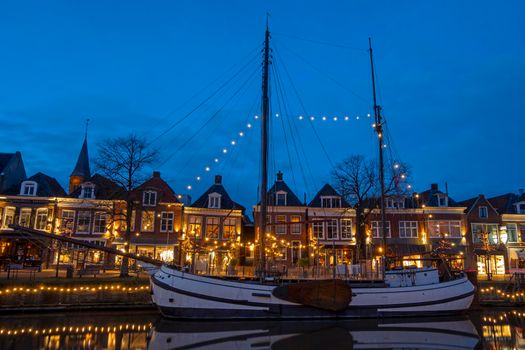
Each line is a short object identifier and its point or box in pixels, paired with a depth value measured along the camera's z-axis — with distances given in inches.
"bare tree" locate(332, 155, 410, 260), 1256.8
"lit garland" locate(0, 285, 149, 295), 778.2
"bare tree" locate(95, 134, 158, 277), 1125.1
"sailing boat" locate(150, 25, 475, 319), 716.7
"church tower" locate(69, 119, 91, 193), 1673.2
